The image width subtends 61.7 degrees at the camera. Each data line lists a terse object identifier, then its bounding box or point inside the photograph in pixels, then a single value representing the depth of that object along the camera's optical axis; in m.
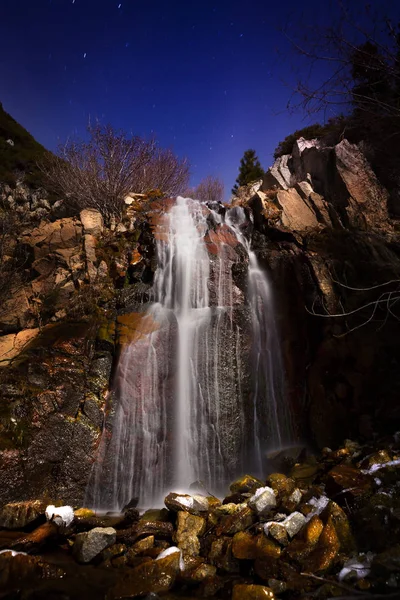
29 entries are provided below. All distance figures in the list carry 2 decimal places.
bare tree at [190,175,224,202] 27.22
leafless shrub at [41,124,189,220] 12.16
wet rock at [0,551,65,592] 3.54
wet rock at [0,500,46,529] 4.58
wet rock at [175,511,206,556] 3.94
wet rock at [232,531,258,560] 3.67
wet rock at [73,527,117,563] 3.92
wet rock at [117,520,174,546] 4.20
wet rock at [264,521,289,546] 3.77
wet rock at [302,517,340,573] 3.36
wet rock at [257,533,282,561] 3.61
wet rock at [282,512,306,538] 3.87
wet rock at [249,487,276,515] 4.30
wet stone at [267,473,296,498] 4.72
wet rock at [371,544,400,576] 3.08
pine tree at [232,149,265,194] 25.64
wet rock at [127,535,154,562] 3.94
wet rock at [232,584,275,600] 3.05
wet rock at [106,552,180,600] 3.33
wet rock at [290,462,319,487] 5.31
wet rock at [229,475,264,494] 5.07
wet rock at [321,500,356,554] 3.59
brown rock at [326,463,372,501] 4.27
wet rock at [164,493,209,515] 4.52
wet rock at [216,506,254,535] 4.09
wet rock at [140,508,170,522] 4.73
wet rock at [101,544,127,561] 3.93
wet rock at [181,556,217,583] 3.51
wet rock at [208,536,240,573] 3.65
